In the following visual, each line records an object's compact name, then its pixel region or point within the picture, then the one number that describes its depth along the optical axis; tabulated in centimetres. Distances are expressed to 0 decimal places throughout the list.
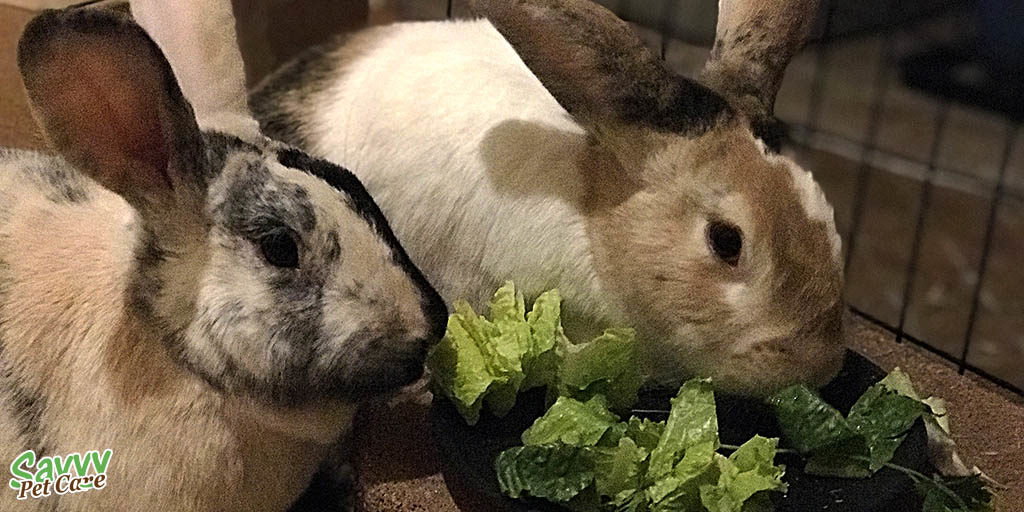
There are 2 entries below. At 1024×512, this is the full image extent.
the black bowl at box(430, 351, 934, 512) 89
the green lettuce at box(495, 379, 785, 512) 86
